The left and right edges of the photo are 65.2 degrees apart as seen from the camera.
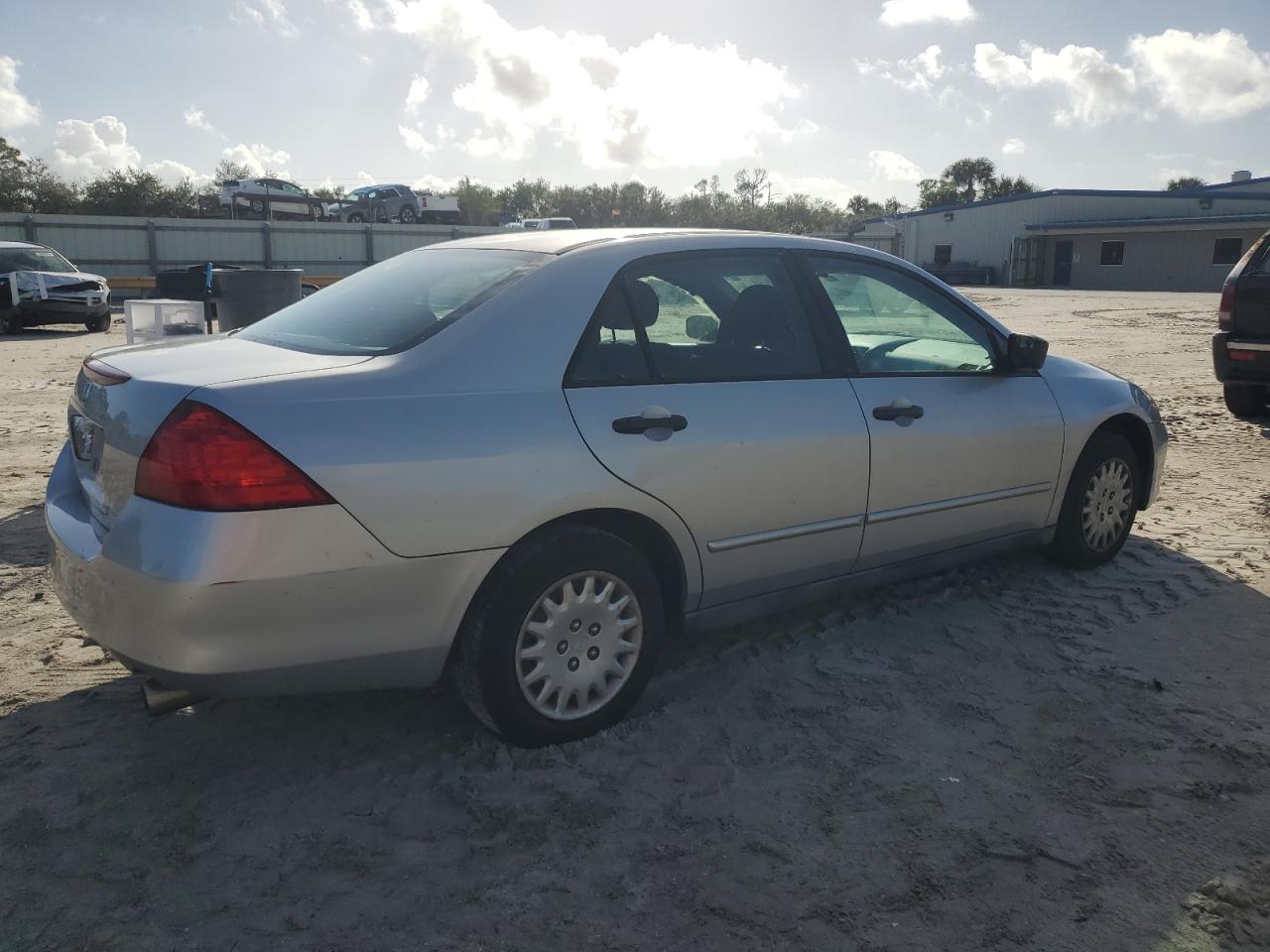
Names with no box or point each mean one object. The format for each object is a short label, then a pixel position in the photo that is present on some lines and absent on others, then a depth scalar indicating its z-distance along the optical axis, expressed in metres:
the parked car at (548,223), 35.72
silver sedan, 2.55
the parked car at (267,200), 38.50
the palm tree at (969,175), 89.50
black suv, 8.26
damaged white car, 17.62
